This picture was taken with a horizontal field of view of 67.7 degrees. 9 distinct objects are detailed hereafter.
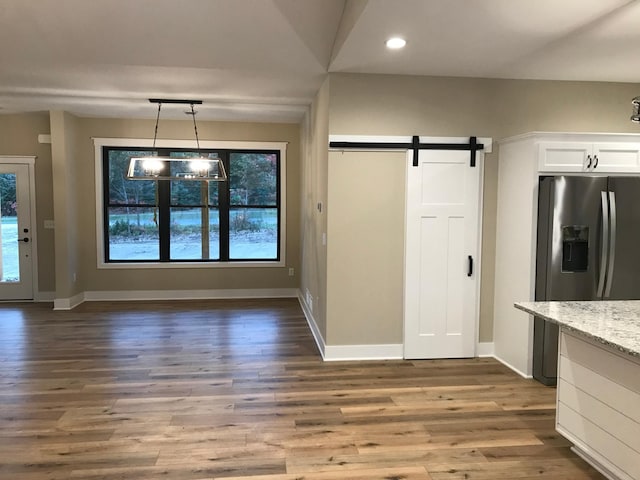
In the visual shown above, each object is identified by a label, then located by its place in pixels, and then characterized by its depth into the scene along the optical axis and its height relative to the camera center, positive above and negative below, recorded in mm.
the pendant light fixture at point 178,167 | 5602 +632
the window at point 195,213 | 7121 +29
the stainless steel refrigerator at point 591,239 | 3750 -170
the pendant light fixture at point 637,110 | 2883 +682
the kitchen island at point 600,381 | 2258 -848
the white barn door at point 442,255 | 4379 -361
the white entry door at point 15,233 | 6762 -283
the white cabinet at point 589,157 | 3916 +500
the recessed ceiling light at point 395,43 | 3357 +1244
